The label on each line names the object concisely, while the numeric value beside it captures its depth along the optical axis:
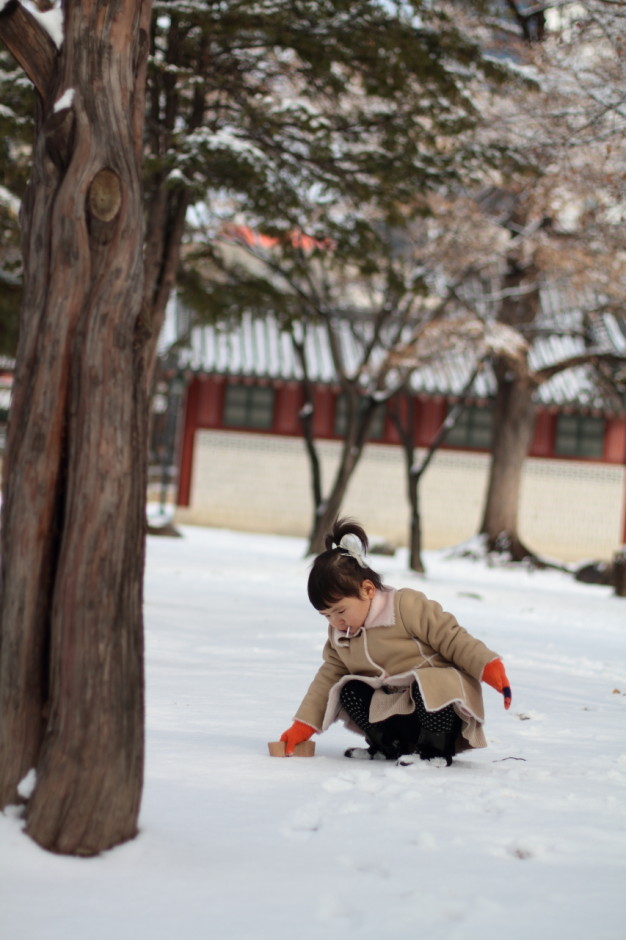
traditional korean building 51.84
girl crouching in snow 7.60
